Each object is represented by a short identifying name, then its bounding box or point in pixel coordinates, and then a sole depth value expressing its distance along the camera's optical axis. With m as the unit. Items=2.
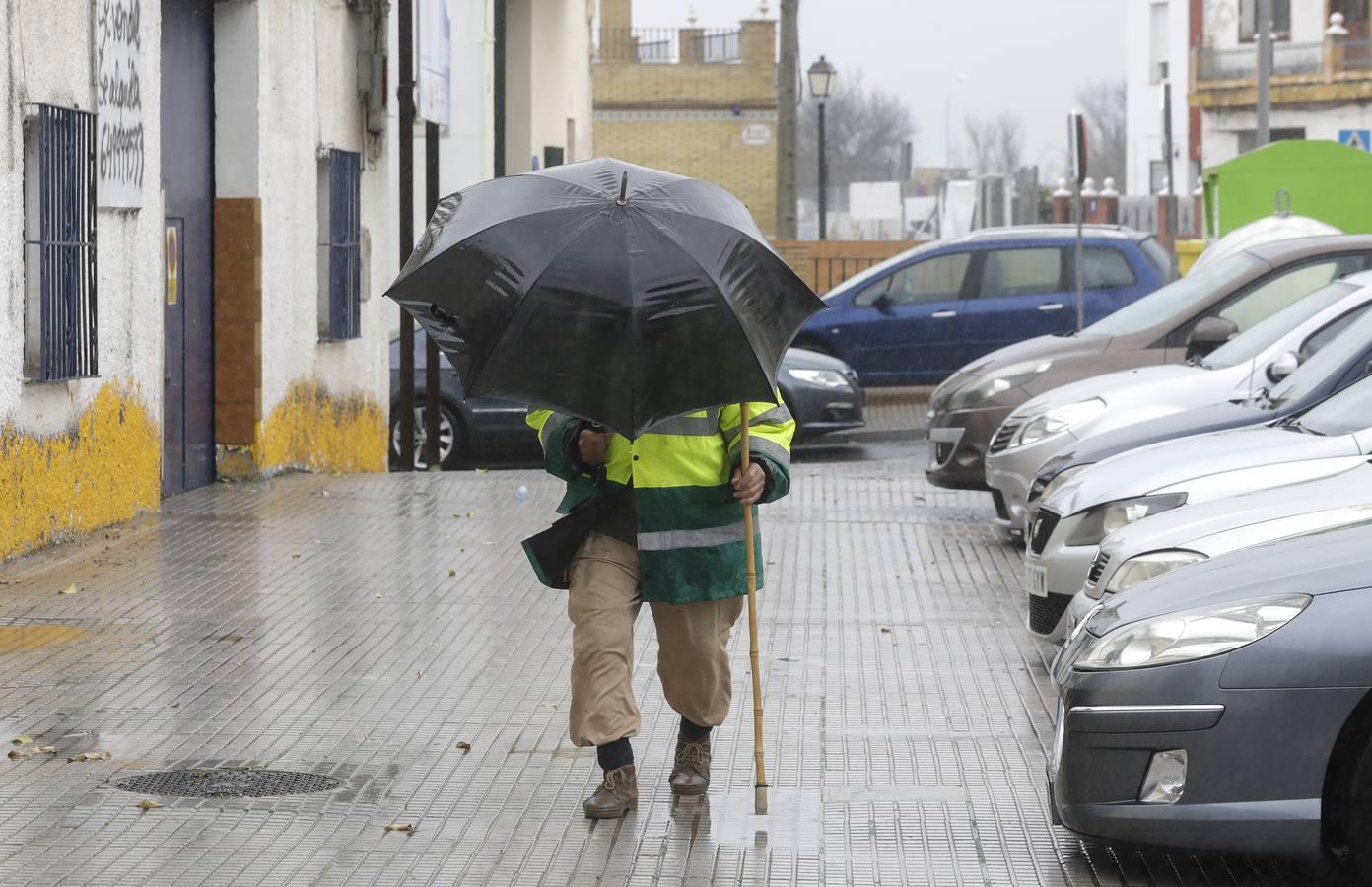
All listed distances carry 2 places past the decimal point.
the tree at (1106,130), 114.50
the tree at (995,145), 134.38
